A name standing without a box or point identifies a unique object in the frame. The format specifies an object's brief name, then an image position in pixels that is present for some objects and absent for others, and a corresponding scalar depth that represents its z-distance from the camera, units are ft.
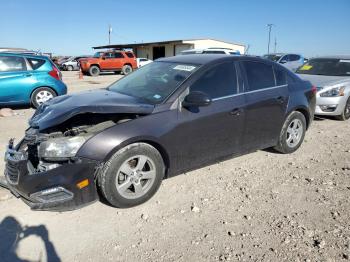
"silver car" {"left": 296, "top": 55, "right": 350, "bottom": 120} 25.16
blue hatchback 28.45
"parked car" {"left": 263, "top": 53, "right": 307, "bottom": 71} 63.05
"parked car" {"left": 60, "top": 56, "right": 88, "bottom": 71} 112.57
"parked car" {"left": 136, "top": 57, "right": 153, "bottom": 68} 93.89
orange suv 82.41
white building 129.82
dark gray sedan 10.70
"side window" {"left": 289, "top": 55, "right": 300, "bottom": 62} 65.05
